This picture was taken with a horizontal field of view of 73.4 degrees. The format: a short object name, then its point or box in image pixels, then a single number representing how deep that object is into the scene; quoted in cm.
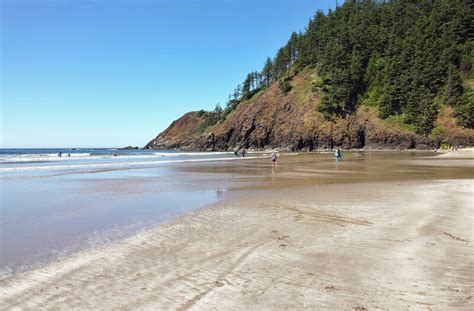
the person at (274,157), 3573
